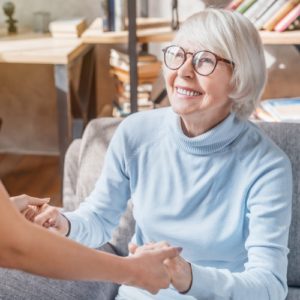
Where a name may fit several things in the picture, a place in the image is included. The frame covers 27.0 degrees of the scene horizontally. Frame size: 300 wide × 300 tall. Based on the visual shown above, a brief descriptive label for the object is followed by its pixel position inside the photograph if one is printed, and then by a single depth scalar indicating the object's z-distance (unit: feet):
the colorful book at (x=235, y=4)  8.36
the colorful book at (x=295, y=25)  8.23
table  8.45
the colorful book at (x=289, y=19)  8.14
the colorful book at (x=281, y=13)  8.15
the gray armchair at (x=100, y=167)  5.12
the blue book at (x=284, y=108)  8.00
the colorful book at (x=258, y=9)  8.19
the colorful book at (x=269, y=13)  8.16
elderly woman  4.37
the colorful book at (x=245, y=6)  8.25
